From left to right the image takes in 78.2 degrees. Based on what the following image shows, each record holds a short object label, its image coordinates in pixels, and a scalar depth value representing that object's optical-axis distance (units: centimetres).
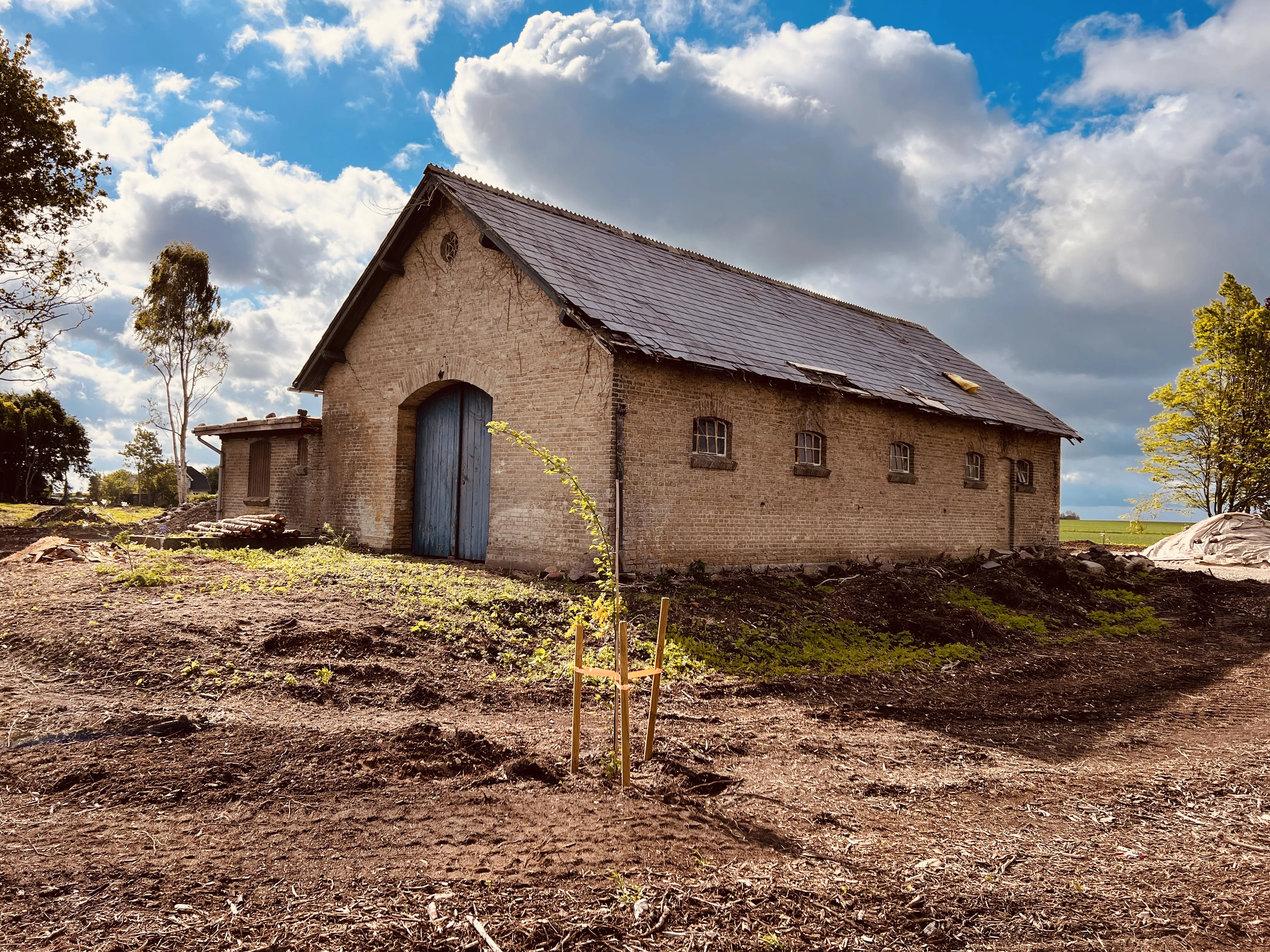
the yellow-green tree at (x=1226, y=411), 2869
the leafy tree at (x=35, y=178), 1966
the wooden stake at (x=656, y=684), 442
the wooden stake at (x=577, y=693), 460
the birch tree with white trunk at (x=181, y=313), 3212
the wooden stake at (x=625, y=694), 435
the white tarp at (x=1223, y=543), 2406
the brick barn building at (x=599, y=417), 1245
